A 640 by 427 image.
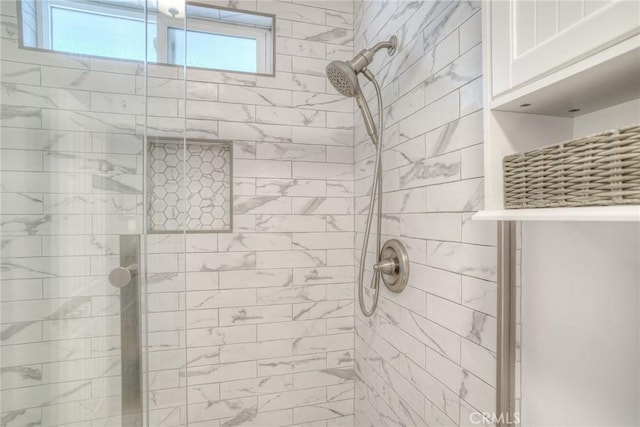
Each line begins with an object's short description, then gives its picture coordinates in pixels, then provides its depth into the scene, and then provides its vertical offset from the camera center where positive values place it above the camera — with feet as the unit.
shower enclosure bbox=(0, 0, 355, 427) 2.87 -0.08
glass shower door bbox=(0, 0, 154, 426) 2.79 -0.23
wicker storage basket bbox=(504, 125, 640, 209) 1.34 +0.19
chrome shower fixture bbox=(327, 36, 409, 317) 3.92 +0.50
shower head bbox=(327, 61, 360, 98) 3.92 +1.66
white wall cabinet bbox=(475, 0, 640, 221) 1.37 +0.66
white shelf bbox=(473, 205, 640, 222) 1.28 -0.01
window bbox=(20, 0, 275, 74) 2.88 +1.77
